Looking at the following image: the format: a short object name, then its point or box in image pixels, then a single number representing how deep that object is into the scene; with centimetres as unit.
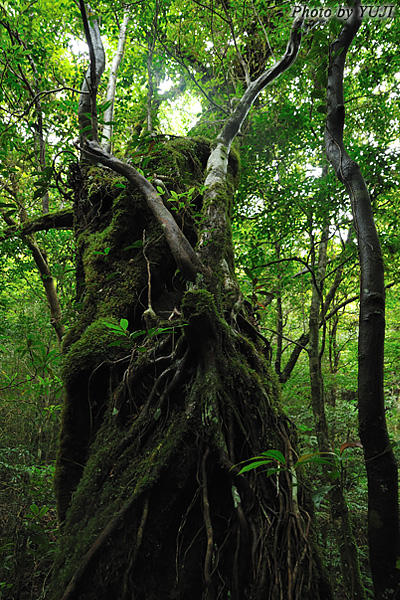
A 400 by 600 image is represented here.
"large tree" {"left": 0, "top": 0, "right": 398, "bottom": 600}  150
